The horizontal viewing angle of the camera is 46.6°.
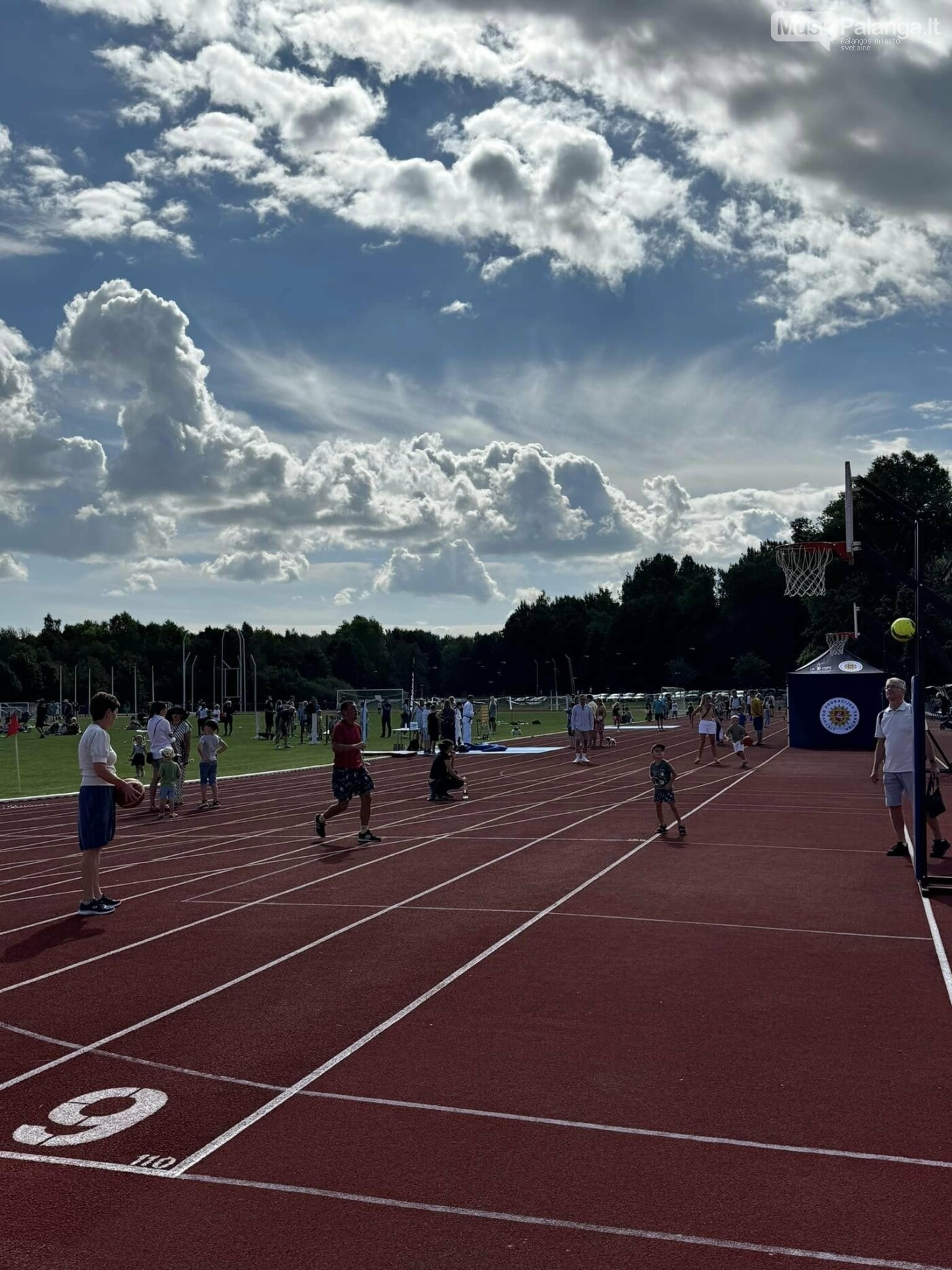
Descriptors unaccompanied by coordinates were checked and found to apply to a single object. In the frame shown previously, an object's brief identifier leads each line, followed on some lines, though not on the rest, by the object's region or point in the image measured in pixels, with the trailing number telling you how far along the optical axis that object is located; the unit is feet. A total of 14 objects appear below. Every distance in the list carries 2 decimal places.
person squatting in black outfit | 66.95
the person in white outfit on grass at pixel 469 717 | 125.39
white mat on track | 115.85
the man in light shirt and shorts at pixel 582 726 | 101.86
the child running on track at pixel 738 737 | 93.86
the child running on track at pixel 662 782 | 48.80
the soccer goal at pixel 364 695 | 160.15
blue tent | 110.22
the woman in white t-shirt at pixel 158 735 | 62.54
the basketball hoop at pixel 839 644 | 110.63
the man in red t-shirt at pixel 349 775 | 47.93
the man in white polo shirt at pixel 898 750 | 38.22
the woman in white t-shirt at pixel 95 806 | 32.17
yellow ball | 40.52
